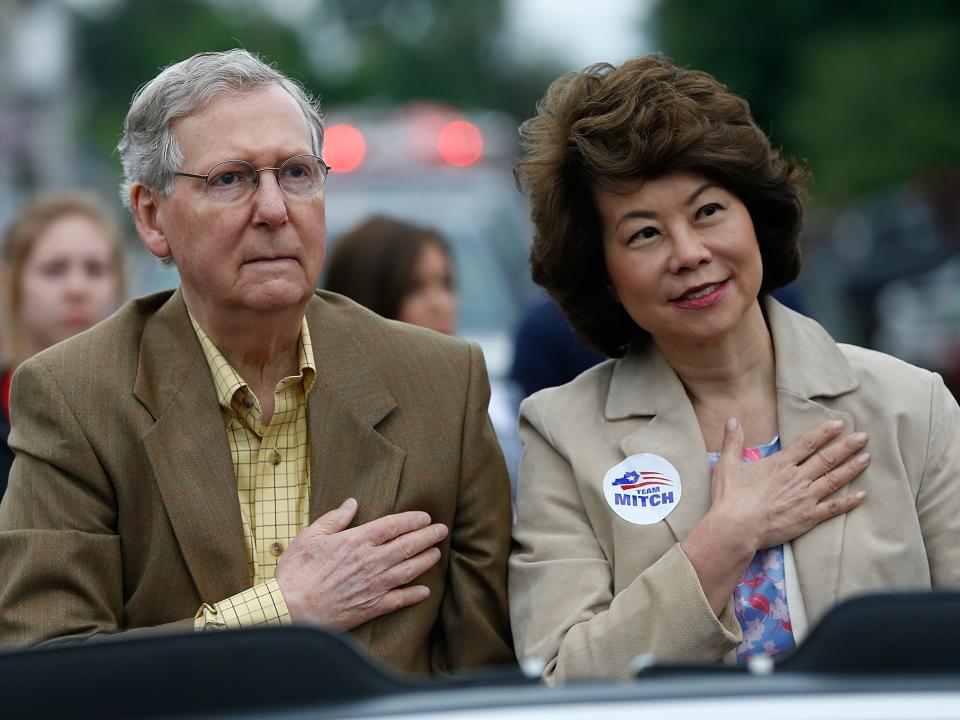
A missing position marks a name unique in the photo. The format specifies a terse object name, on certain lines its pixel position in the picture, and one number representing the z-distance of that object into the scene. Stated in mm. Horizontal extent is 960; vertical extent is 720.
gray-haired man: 3049
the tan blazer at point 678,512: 3018
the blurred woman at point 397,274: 5488
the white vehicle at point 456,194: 7875
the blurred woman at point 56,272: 5164
